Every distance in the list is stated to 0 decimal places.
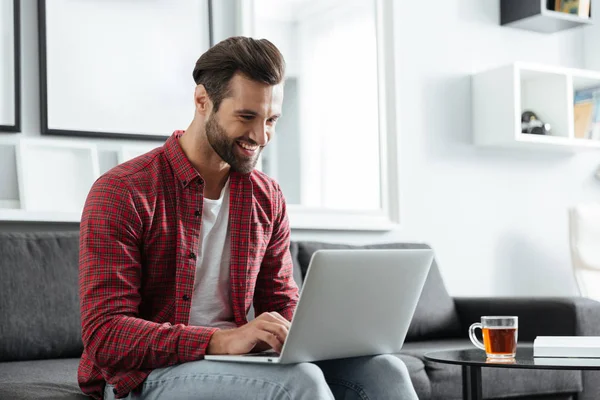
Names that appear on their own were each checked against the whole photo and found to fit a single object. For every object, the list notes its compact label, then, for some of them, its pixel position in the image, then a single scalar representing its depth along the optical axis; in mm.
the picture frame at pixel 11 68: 2670
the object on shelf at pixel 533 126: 3688
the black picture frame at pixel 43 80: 2717
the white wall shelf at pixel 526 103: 3514
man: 1540
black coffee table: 1663
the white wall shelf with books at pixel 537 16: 3629
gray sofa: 2174
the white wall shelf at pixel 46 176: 2660
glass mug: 1811
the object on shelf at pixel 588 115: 3840
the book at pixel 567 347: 1778
